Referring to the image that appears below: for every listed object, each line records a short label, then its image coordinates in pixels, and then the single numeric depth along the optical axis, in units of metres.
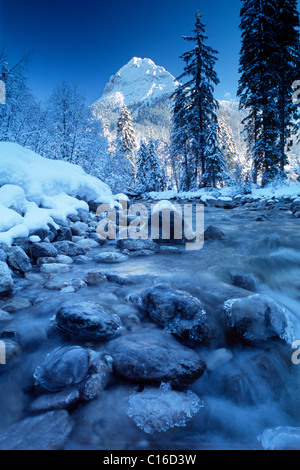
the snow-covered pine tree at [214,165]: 17.67
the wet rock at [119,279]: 3.16
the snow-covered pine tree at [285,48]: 14.56
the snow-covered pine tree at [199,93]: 18.14
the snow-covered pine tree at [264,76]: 14.53
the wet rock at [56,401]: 1.34
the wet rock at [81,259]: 3.98
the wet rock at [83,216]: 6.50
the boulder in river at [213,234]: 5.80
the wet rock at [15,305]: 2.36
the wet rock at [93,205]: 8.31
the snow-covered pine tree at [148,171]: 27.66
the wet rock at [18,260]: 3.22
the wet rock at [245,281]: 3.11
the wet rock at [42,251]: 3.74
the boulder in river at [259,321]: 2.01
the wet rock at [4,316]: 2.18
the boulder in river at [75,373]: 1.45
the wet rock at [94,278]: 3.10
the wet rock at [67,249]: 4.29
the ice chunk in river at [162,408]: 1.32
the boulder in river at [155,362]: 1.55
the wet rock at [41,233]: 4.18
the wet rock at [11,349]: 1.74
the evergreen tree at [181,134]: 19.80
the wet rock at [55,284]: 2.87
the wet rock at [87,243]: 4.83
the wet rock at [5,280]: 2.61
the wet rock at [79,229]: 5.45
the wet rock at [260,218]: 8.07
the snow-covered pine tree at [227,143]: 30.59
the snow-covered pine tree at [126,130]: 29.67
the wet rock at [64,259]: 3.79
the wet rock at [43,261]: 3.61
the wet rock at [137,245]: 4.81
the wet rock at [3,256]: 3.09
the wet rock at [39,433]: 1.15
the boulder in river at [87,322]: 1.94
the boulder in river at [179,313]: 2.03
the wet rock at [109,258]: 4.12
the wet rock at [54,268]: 3.42
